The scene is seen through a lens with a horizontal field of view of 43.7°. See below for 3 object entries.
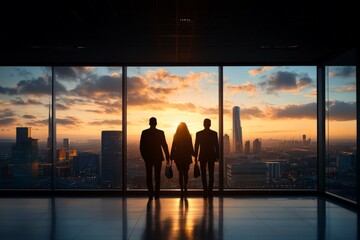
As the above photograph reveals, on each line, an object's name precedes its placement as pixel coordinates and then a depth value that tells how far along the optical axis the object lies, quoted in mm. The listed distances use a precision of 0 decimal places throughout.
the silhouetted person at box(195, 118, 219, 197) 10211
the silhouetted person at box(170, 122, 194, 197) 10141
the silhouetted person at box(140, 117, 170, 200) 9922
